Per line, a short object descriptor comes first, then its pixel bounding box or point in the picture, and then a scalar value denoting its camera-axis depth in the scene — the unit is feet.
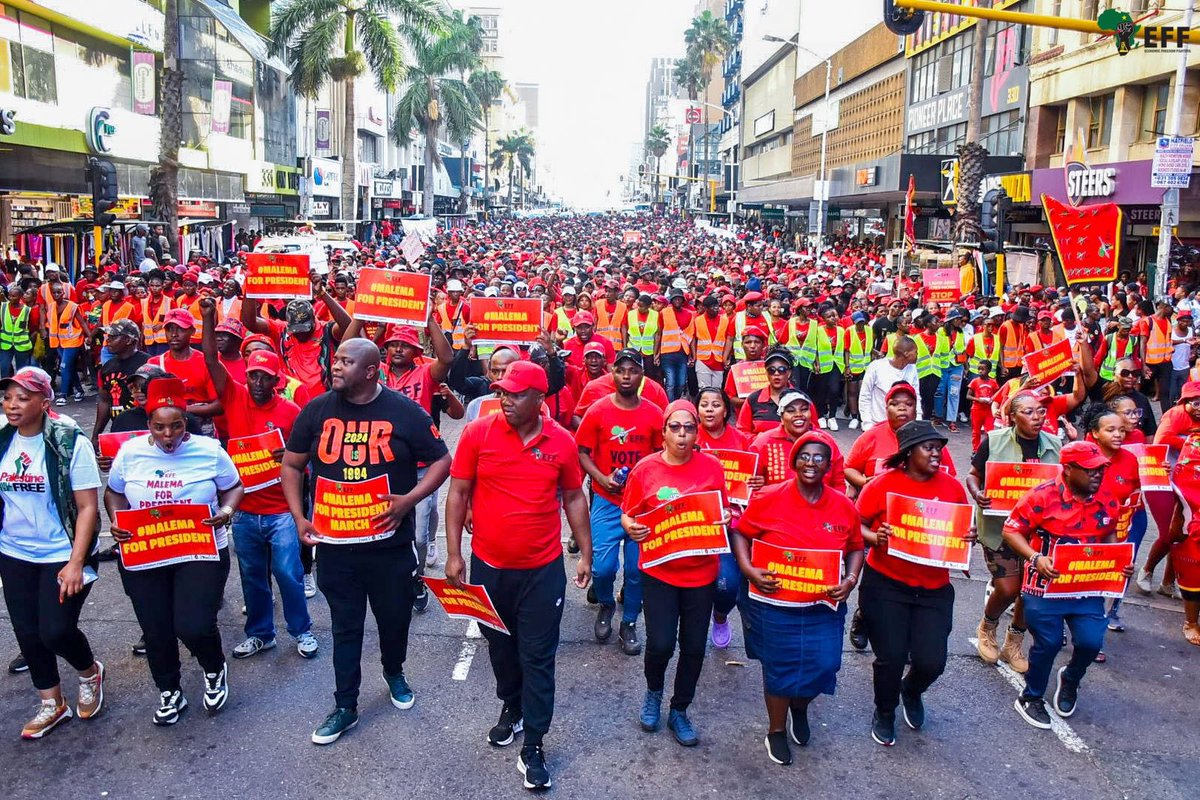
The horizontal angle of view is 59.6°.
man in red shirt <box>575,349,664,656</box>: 20.31
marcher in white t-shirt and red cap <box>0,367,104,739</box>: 15.60
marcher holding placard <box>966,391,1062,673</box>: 19.61
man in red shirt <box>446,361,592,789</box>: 15.33
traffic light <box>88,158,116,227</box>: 54.39
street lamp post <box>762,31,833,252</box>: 117.08
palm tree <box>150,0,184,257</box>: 69.51
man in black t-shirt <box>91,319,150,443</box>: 22.79
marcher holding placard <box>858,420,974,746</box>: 16.39
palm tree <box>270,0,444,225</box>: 116.16
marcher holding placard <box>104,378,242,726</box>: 16.40
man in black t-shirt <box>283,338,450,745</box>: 15.83
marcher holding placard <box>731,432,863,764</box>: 15.81
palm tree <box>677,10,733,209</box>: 306.14
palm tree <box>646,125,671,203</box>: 511.03
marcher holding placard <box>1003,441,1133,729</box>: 16.88
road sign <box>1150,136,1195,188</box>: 50.80
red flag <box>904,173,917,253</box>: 79.61
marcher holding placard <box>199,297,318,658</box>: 19.17
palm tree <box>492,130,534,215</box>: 469.16
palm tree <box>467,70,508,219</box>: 288.80
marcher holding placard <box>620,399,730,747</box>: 16.22
